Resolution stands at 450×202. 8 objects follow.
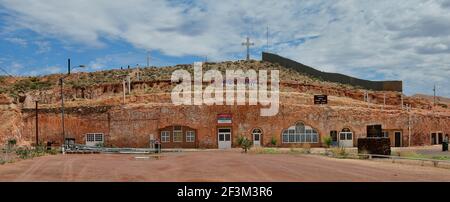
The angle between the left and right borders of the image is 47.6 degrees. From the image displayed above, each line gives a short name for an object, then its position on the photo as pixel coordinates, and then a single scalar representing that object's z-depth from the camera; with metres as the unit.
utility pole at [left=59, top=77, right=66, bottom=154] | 47.66
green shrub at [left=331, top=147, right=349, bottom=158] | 35.03
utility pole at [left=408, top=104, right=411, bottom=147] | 50.85
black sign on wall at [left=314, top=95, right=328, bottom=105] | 52.84
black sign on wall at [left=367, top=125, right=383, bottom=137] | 37.72
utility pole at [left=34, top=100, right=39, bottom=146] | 50.67
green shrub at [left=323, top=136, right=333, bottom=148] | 47.84
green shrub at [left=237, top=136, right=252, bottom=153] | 42.22
